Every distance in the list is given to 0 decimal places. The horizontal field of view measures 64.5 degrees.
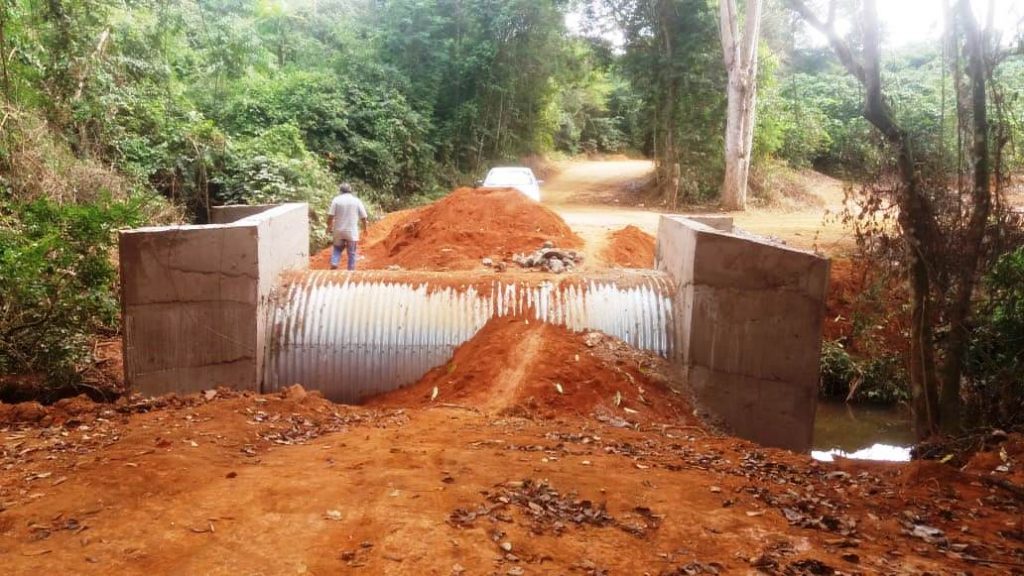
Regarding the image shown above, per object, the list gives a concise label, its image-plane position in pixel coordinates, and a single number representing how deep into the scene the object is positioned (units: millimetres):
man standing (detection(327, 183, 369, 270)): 13492
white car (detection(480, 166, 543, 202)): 23094
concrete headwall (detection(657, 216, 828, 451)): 8523
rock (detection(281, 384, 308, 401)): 7797
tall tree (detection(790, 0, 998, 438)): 6285
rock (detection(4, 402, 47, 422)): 7109
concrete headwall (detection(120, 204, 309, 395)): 8375
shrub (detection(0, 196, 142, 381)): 8914
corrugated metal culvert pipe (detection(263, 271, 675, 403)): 9305
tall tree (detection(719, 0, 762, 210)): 25594
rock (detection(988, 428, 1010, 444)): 6363
